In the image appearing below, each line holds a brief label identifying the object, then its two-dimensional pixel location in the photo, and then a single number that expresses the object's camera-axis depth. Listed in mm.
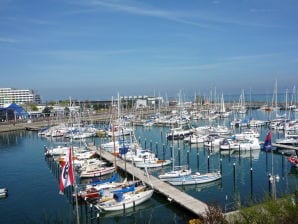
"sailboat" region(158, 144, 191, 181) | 31150
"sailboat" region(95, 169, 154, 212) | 25555
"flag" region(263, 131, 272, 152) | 31309
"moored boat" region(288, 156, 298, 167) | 34320
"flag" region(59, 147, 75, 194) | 17563
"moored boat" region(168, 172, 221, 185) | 30464
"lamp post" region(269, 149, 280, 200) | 23470
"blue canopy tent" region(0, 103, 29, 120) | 94769
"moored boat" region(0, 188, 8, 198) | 30391
